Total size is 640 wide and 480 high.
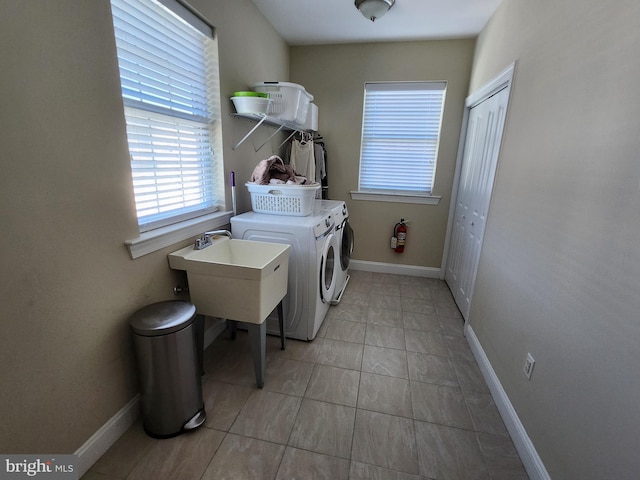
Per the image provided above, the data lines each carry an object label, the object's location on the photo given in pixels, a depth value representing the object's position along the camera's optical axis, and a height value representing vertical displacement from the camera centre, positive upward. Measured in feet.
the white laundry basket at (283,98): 7.31 +1.84
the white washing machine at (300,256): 6.51 -1.93
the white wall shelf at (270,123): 7.06 +1.35
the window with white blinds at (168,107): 4.60 +1.10
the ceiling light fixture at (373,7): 7.08 +4.11
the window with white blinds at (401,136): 10.36 +1.43
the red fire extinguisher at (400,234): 11.20 -2.28
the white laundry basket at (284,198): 6.91 -0.68
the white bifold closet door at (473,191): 7.06 -0.38
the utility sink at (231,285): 4.99 -2.05
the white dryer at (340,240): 8.63 -2.17
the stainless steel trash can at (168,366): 4.22 -2.99
